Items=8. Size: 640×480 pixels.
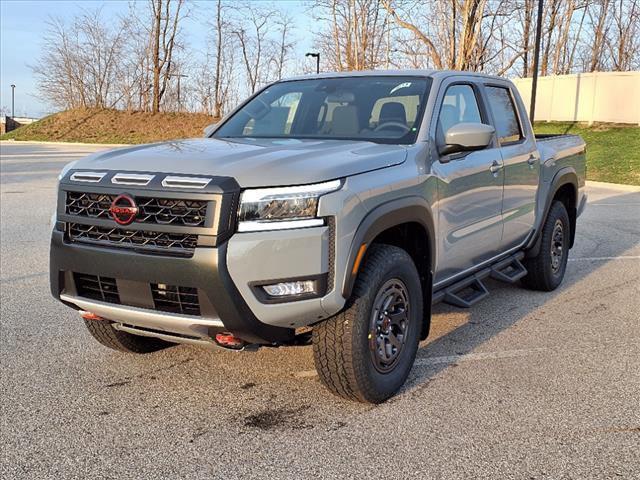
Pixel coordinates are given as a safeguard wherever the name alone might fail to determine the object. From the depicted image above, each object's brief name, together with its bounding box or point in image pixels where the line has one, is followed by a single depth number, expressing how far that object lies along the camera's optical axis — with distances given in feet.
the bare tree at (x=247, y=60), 146.20
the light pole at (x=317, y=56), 115.65
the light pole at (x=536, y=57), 75.20
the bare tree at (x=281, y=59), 146.51
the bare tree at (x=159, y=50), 137.59
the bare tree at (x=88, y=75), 143.33
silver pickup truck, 10.39
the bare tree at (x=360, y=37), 114.52
